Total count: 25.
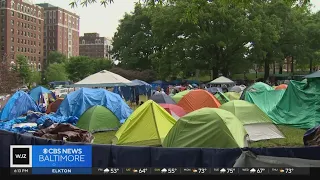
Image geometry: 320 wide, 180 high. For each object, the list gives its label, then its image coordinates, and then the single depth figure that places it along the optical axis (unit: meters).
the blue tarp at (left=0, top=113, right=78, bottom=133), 13.90
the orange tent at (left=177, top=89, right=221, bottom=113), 15.85
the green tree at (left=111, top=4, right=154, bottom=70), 57.56
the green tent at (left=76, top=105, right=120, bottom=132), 13.40
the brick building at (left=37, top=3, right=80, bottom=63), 109.31
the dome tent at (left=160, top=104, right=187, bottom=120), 13.21
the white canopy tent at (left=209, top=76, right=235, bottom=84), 32.66
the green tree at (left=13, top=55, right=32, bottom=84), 67.62
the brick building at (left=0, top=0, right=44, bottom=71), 83.11
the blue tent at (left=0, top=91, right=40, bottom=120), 17.17
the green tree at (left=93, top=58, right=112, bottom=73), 77.07
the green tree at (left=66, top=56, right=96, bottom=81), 74.50
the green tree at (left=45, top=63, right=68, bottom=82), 75.50
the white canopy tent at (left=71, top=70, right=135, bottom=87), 17.12
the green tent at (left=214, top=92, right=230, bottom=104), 19.03
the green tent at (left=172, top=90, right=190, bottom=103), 19.22
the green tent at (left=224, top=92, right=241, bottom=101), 20.58
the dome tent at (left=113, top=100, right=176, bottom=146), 10.42
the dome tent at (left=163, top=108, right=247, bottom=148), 8.10
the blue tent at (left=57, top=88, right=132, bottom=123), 16.03
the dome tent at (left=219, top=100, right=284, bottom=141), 11.66
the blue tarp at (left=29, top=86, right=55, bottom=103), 23.59
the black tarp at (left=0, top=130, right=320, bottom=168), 5.20
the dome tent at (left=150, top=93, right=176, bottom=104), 16.89
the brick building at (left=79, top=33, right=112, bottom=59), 155.18
